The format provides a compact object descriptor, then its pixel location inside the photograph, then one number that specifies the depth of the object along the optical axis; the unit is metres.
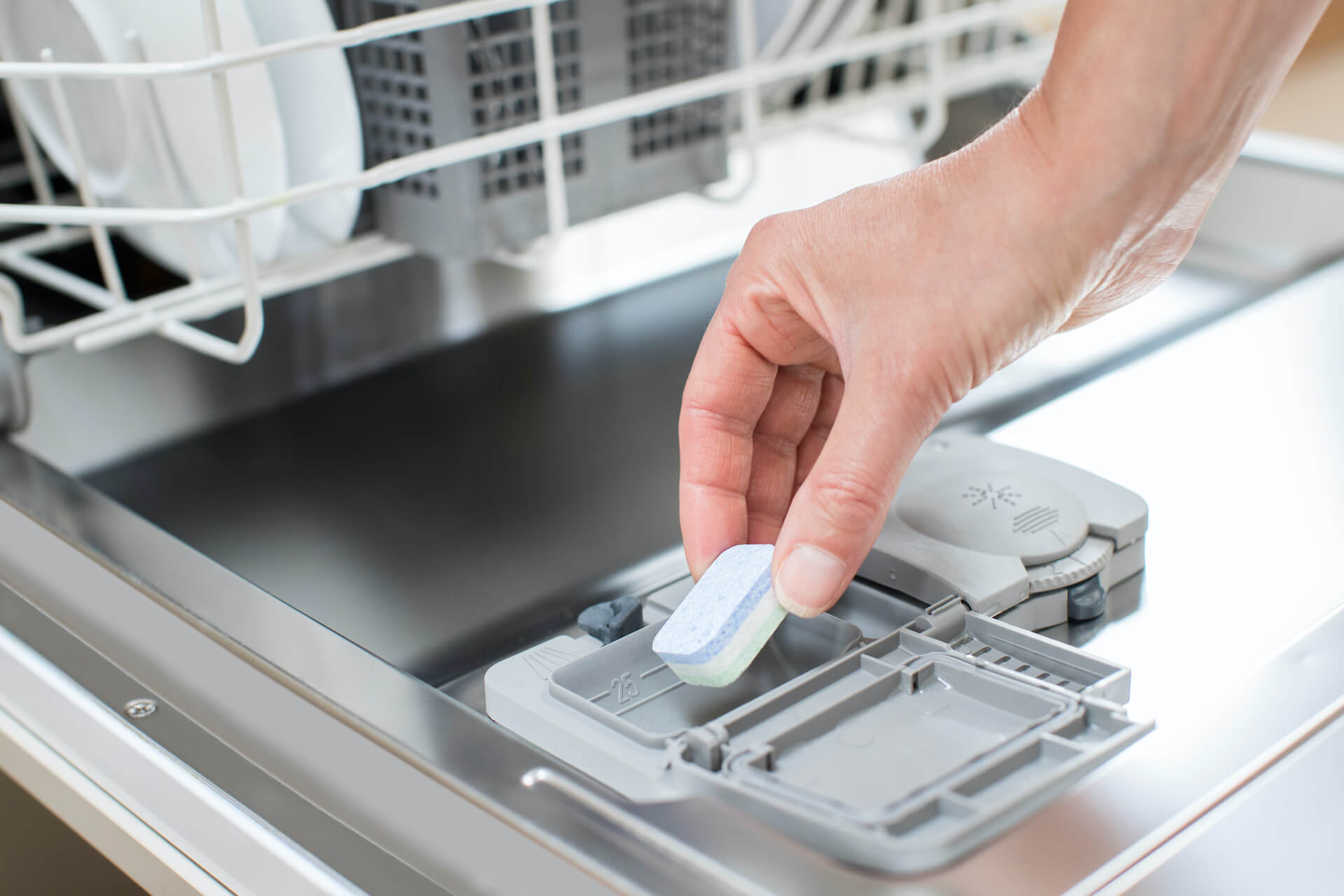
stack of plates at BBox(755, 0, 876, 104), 0.99
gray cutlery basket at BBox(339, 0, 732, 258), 0.80
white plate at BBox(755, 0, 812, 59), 0.98
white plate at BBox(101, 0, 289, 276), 0.77
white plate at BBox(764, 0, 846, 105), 1.00
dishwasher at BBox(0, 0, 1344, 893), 0.63
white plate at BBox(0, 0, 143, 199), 0.78
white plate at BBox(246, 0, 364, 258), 0.79
